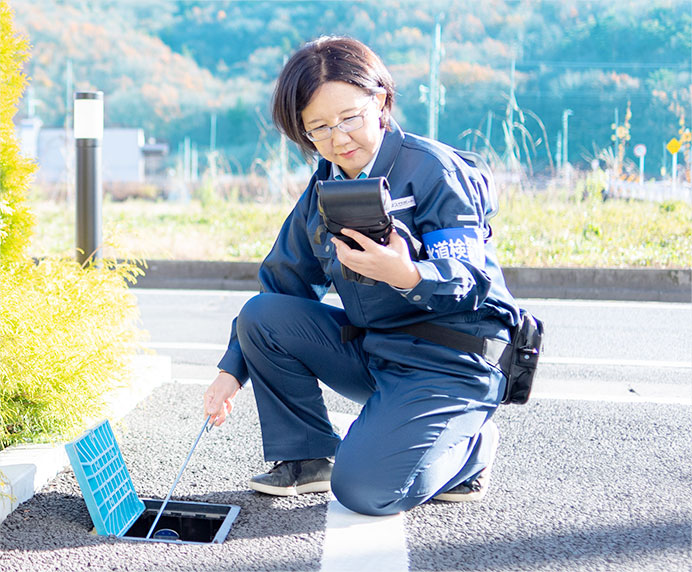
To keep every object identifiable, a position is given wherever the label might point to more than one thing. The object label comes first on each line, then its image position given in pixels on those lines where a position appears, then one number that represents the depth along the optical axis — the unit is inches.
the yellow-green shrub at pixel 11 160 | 119.0
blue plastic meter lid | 91.9
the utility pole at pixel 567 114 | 1114.6
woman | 91.9
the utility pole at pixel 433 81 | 703.0
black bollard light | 183.8
